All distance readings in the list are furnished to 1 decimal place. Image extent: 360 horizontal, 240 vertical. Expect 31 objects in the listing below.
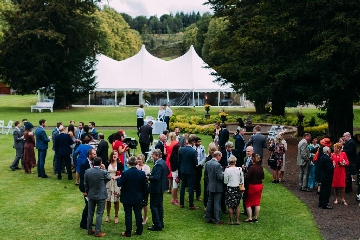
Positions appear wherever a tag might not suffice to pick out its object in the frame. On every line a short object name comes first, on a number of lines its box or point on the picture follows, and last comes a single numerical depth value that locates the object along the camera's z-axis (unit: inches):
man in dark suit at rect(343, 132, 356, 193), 515.8
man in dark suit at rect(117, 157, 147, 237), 354.6
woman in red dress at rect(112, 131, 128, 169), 461.1
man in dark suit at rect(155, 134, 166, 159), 493.0
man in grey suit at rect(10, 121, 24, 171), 598.5
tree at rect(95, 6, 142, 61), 2563.0
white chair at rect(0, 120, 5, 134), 950.7
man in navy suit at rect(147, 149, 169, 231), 378.6
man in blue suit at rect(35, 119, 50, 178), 562.9
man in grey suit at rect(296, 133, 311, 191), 510.0
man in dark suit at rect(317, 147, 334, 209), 443.5
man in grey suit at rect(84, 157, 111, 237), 352.8
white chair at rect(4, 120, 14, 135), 950.4
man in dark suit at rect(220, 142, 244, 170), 444.1
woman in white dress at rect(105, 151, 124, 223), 385.4
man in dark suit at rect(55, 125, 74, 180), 541.3
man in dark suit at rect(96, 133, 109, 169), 481.8
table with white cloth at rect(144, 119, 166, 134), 879.7
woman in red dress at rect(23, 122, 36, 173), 578.2
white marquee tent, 1803.6
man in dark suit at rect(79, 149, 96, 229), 379.6
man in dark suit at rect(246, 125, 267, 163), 548.4
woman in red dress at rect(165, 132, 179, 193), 478.9
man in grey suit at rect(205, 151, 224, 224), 391.2
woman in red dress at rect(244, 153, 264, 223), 398.9
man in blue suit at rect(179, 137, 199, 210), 429.4
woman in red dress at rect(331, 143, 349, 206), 469.7
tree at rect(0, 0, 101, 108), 1517.0
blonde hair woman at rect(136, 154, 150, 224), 370.9
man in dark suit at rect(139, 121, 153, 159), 634.2
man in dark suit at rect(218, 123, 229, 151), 596.7
